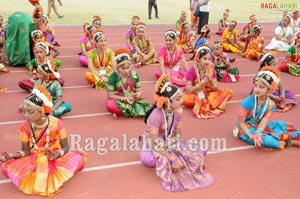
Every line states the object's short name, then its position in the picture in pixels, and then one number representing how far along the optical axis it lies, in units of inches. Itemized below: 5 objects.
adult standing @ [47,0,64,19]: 676.6
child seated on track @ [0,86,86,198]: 153.5
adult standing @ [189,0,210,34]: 543.5
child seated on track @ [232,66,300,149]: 187.0
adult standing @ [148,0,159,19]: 751.7
